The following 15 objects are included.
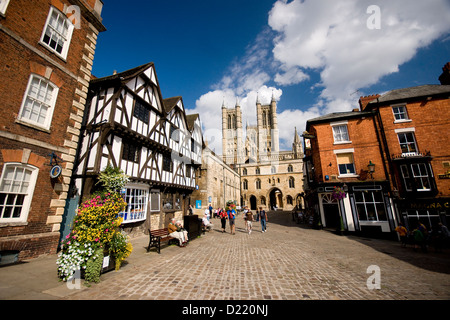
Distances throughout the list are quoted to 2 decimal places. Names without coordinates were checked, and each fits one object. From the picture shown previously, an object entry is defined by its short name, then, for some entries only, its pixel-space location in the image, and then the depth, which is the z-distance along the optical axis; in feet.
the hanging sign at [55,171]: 21.13
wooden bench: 24.04
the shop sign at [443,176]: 36.26
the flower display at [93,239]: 13.89
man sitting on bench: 27.25
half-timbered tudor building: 29.09
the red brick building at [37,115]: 17.96
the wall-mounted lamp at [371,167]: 40.65
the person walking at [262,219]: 41.66
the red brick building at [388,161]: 37.65
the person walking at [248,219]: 40.27
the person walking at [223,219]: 41.92
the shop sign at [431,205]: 35.60
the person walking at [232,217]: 39.25
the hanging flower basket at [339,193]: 41.01
